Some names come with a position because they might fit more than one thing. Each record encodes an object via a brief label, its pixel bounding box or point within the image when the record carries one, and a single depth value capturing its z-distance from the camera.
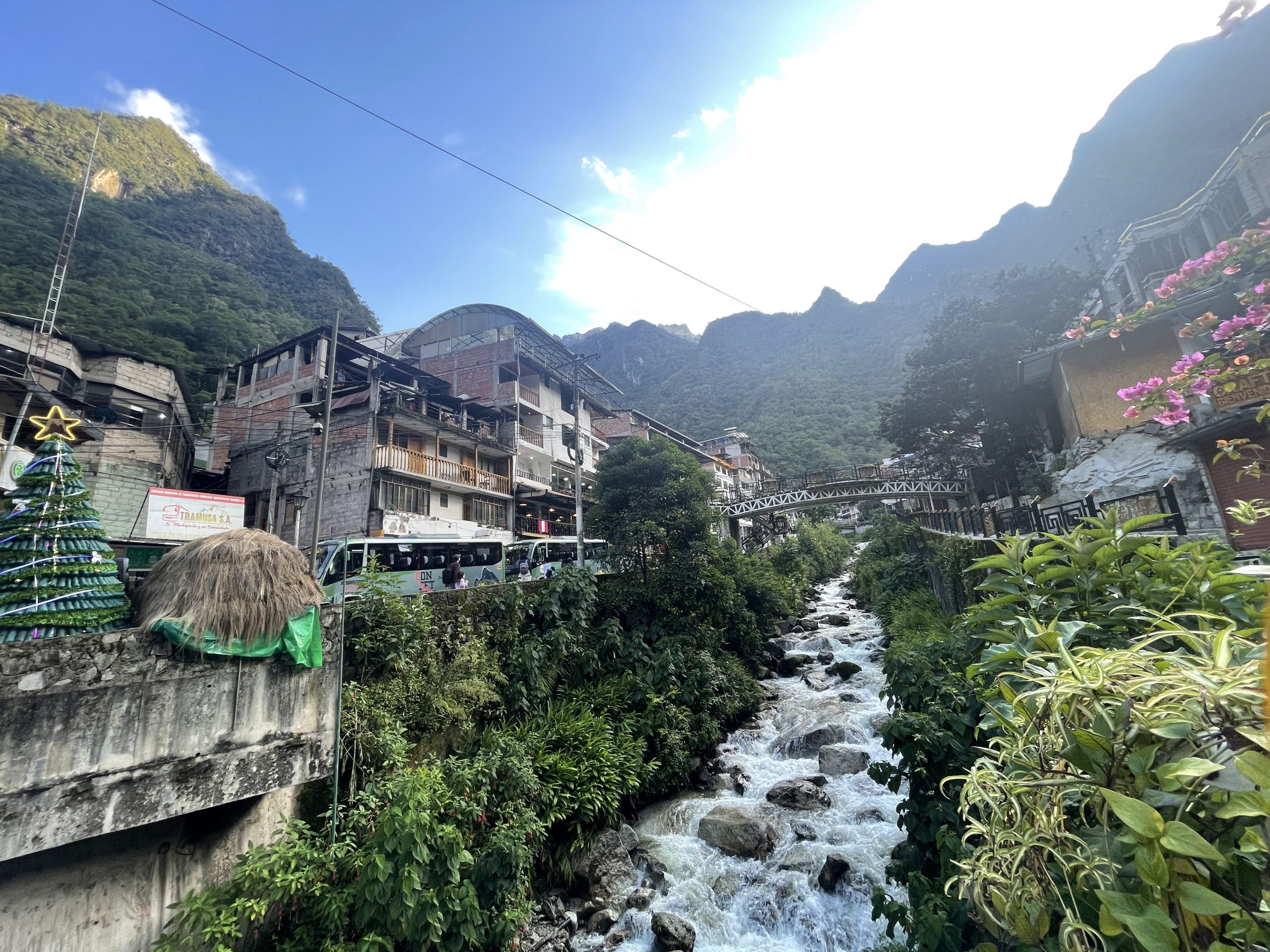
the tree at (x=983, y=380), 23.61
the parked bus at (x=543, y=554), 20.46
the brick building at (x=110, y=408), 16.00
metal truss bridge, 28.92
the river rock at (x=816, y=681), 14.49
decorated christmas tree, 5.41
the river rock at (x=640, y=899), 7.42
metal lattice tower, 16.62
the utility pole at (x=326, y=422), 11.39
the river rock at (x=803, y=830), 8.47
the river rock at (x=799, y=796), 9.26
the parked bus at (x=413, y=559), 13.21
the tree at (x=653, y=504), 14.51
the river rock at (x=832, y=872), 7.31
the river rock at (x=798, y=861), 7.79
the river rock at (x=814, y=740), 11.22
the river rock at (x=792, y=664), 16.14
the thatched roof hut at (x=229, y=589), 5.85
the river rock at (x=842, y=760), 10.20
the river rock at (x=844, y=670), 14.84
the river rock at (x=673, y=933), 6.70
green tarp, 5.56
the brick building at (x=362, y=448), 20.48
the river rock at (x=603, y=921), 7.11
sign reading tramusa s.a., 13.17
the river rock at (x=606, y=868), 7.67
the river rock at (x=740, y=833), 8.27
